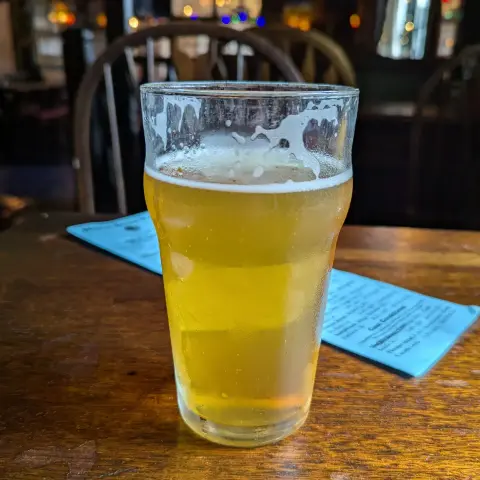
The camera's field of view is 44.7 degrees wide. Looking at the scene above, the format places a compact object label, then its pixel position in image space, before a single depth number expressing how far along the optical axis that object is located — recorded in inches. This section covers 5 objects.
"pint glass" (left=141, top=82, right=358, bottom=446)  14.4
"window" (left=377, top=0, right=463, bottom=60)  96.1
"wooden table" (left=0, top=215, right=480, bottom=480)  14.6
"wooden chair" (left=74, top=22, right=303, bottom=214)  45.3
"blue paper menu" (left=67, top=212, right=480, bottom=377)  20.3
